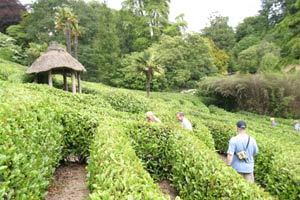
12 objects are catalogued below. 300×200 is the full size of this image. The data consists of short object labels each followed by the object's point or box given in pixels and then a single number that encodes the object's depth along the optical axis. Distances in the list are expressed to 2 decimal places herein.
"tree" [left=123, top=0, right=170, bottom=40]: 41.16
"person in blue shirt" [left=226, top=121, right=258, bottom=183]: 4.80
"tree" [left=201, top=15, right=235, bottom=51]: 46.94
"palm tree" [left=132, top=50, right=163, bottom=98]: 24.44
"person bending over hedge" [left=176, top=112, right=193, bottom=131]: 7.01
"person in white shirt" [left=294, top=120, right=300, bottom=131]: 17.01
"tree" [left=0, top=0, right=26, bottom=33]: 34.31
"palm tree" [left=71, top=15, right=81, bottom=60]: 25.84
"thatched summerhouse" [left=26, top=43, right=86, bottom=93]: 15.95
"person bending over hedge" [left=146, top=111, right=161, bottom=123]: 7.01
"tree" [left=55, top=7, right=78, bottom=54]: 24.66
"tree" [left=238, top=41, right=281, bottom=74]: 29.91
